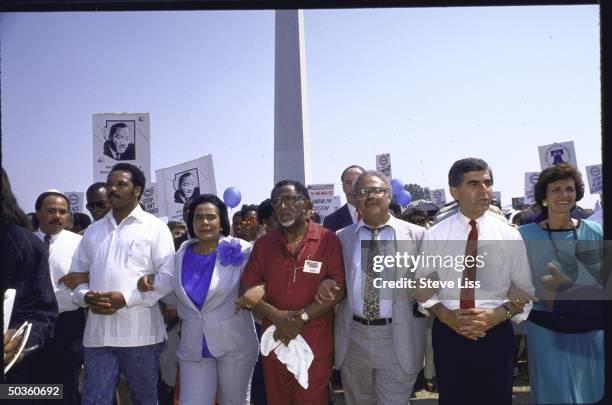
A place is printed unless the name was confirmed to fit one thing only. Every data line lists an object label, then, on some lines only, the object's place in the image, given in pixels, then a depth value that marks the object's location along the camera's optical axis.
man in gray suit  3.45
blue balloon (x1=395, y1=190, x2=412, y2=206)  12.29
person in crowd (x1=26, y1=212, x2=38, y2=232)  5.04
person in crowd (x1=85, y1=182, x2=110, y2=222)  4.86
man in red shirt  3.43
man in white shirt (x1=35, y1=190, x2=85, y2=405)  3.98
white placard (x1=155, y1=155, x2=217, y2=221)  6.60
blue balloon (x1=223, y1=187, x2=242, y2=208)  9.99
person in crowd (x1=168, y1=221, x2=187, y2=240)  6.36
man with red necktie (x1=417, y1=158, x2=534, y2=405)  3.23
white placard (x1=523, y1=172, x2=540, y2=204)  10.27
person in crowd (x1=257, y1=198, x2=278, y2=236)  5.13
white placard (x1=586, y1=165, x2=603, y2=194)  9.70
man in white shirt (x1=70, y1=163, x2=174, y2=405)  3.52
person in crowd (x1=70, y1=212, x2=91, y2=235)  5.84
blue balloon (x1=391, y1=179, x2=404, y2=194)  12.24
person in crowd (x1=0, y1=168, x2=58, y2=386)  2.53
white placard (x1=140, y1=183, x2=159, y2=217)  8.06
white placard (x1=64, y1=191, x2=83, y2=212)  10.64
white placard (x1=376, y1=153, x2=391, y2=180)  11.39
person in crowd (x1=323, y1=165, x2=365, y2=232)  5.14
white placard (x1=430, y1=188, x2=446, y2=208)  14.90
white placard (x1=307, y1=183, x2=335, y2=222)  10.70
